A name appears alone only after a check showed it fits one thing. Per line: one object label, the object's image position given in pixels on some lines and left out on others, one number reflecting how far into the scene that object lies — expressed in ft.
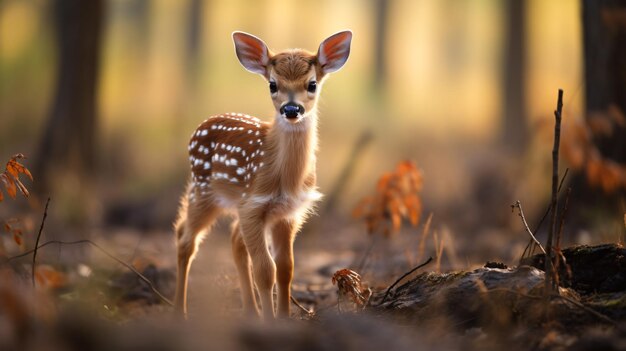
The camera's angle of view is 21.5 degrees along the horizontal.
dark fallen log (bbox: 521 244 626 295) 28.14
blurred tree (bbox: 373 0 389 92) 201.16
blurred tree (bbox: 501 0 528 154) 120.37
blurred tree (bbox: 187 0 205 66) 196.24
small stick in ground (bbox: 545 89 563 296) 24.99
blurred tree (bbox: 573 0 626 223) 50.16
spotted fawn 35.09
